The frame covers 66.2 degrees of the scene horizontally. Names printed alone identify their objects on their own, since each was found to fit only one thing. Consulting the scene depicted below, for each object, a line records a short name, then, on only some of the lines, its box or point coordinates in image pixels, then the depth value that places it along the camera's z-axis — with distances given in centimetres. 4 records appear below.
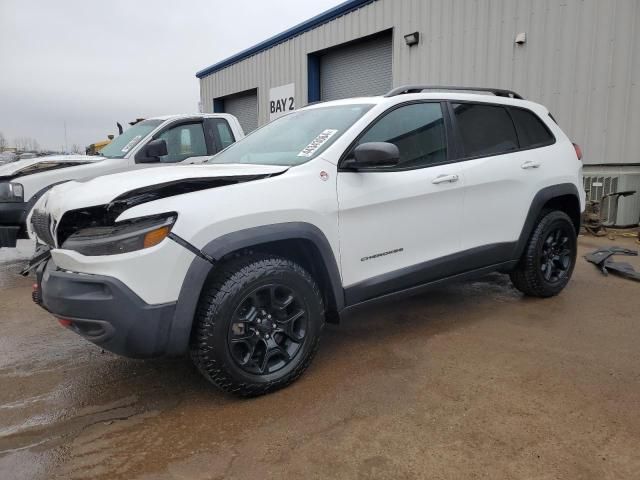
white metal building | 759
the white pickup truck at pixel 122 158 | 536
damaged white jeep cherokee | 229
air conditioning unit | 771
